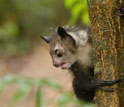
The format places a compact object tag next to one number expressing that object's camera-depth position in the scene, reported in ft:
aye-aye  25.61
